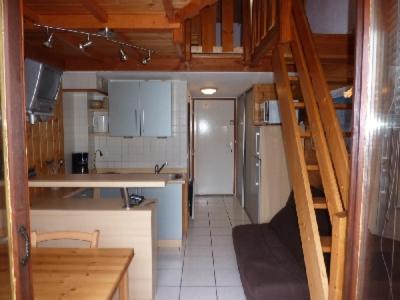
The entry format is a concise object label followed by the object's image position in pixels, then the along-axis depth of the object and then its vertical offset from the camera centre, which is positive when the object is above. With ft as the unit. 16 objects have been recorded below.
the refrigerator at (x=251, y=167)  14.85 -1.55
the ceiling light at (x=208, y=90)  17.27 +2.38
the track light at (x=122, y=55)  8.87 +2.20
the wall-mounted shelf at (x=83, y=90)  13.62 +1.93
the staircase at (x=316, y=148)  5.07 -0.27
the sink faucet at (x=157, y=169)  14.11 -1.44
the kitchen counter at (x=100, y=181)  8.17 -1.11
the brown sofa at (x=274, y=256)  7.27 -3.28
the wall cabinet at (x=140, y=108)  14.32 +1.24
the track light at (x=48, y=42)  7.80 +2.24
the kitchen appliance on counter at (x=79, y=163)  14.10 -1.11
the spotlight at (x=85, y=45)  8.08 +2.25
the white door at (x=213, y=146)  21.76 -0.70
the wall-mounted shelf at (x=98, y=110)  14.78 +1.22
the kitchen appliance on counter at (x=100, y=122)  15.05 +0.67
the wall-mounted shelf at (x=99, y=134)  15.26 +0.13
